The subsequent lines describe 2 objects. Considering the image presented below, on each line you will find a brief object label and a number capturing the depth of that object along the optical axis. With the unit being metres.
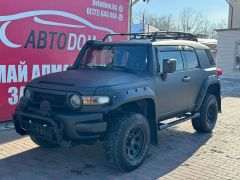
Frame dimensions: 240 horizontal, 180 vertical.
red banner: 6.04
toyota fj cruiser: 3.76
